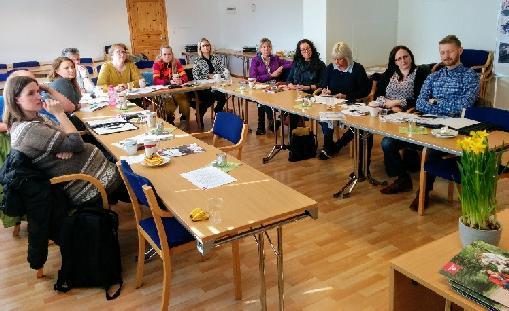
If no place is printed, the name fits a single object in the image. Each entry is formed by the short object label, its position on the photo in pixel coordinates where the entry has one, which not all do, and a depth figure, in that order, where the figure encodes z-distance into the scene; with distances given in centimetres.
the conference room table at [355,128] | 310
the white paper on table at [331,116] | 382
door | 1133
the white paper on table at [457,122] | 334
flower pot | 163
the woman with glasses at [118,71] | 576
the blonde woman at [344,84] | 493
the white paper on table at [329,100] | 446
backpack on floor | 274
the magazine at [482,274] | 135
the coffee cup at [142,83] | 589
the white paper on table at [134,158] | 293
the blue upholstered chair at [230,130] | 330
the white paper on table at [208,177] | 249
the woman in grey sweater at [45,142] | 278
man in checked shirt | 381
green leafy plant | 161
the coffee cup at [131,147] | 308
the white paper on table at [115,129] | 371
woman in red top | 622
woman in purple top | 622
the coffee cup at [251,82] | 570
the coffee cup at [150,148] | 291
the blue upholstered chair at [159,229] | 228
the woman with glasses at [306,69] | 552
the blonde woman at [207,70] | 645
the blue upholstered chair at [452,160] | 330
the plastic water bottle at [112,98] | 485
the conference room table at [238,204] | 202
